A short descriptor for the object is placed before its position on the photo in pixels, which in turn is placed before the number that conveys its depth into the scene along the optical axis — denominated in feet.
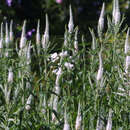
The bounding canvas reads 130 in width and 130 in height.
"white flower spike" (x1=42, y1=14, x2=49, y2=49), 14.65
